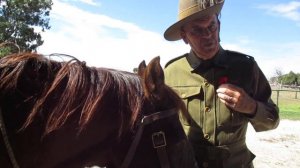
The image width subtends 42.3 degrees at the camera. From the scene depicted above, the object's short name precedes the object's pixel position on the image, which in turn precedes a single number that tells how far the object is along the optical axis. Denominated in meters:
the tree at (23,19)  24.66
